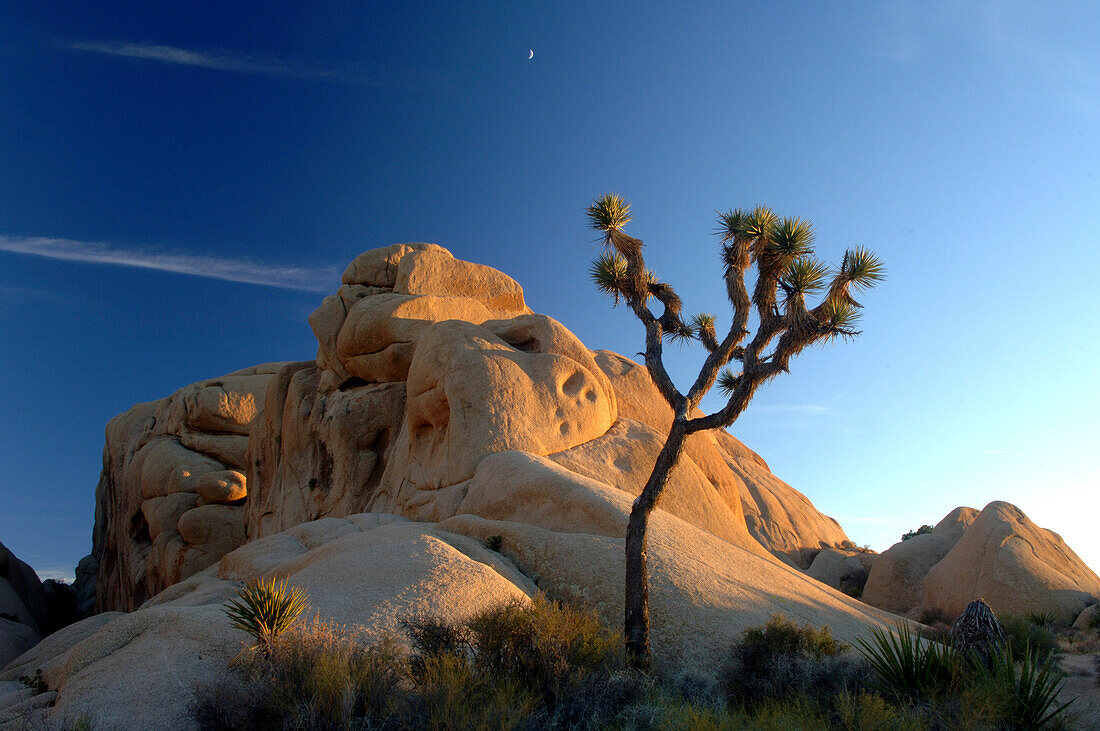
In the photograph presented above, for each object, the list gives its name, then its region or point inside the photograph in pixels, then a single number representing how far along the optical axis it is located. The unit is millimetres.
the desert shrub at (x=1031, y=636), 14416
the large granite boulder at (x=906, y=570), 23328
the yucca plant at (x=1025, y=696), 7094
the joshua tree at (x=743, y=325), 10523
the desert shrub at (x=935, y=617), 20548
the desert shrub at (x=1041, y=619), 18236
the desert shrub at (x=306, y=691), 6000
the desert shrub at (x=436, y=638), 7691
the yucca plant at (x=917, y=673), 7711
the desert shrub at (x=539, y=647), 7250
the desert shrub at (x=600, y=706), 6559
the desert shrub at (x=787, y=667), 8586
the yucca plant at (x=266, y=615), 7066
